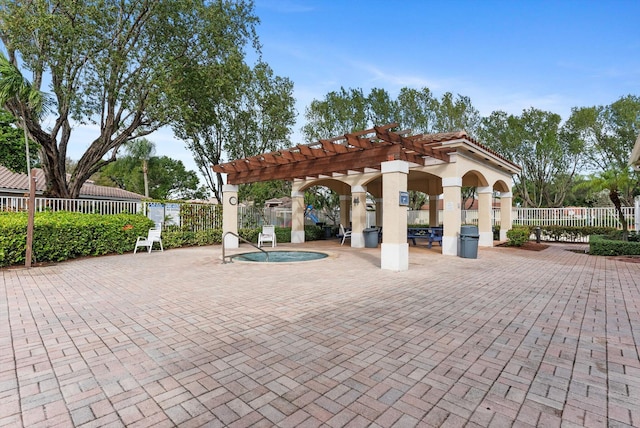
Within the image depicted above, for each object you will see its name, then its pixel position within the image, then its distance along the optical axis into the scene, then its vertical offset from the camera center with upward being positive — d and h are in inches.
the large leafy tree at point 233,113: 591.5 +211.6
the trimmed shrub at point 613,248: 414.0 -47.2
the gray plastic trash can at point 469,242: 412.8 -38.4
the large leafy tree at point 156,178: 1337.4 +157.3
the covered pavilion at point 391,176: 329.7 +59.5
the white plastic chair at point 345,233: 623.5 -41.5
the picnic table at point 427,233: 520.8 -35.5
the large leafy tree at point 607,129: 862.5 +234.5
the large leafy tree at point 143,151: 1224.8 +244.6
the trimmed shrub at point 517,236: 538.9 -40.4
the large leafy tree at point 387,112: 724.0 +248.2
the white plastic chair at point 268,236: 560.5 -40.7
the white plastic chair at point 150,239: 467.2 -40.2
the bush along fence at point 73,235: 344.2 -28.9
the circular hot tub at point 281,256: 418.7 -61.1
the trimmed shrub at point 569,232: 636.3 -39.5
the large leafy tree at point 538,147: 852.0 +181.9
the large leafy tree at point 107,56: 461.1 +249.6
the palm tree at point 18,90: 396.4 +160.8
